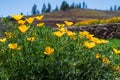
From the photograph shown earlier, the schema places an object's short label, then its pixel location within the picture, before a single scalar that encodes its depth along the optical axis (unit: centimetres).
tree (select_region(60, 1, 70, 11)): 8238
